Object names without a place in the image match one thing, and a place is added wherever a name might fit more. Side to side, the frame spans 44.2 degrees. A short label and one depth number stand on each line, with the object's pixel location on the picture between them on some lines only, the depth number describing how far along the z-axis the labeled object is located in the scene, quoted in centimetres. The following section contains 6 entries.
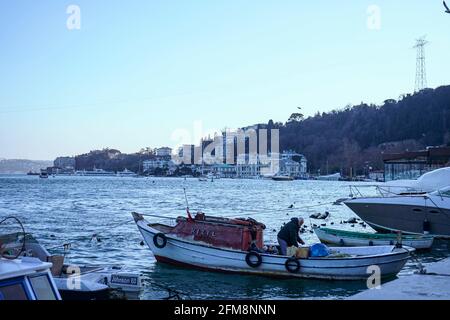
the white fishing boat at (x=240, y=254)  1733
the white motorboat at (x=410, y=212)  2678
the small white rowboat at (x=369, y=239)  2359
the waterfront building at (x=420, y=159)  3781
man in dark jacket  1762
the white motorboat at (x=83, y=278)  1221
